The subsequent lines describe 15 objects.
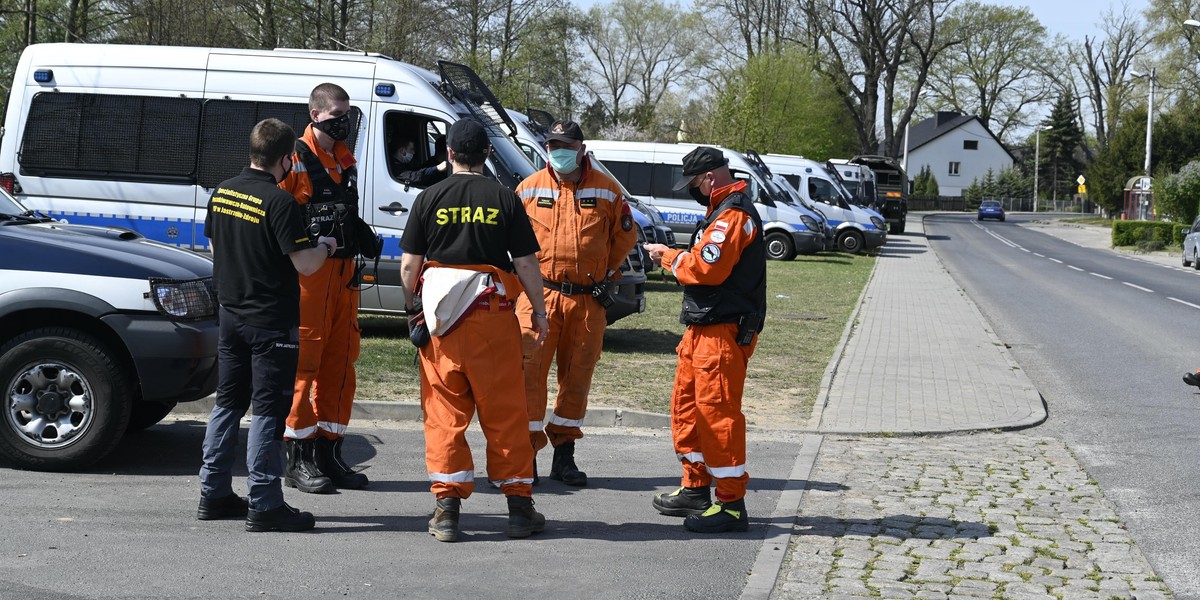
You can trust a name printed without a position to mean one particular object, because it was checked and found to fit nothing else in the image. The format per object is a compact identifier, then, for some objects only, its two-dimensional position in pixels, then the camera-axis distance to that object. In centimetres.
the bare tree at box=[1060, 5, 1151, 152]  7350
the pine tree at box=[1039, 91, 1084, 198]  9744
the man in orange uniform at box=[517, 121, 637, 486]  635
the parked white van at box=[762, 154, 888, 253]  3409
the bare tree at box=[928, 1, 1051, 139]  7994
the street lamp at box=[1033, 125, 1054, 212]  9308
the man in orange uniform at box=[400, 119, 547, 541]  532
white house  10325
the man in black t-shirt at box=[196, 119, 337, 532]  541
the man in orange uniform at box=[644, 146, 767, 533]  567
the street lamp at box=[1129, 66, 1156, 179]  5178
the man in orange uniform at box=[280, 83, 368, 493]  606
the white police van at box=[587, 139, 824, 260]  2553
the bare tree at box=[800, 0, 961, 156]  5791
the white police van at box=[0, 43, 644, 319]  1140
